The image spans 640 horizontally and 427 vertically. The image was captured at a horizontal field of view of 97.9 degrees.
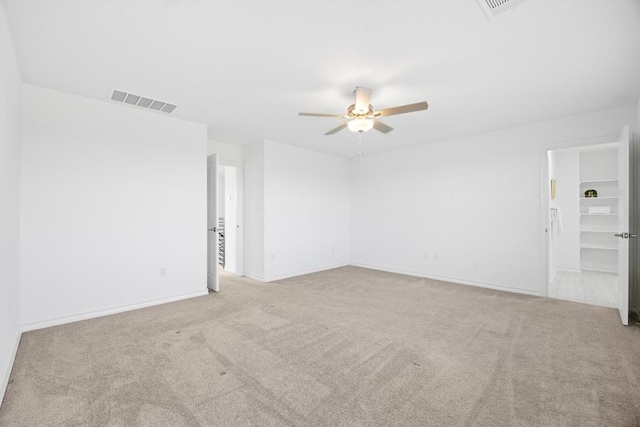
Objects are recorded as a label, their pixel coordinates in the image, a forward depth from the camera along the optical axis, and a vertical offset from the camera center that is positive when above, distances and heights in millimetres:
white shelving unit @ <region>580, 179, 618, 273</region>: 5637 -345
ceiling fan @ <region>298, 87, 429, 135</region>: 2754 +1024
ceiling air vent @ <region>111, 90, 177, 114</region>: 3125 +1328
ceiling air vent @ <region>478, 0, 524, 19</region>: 1736 +1323
